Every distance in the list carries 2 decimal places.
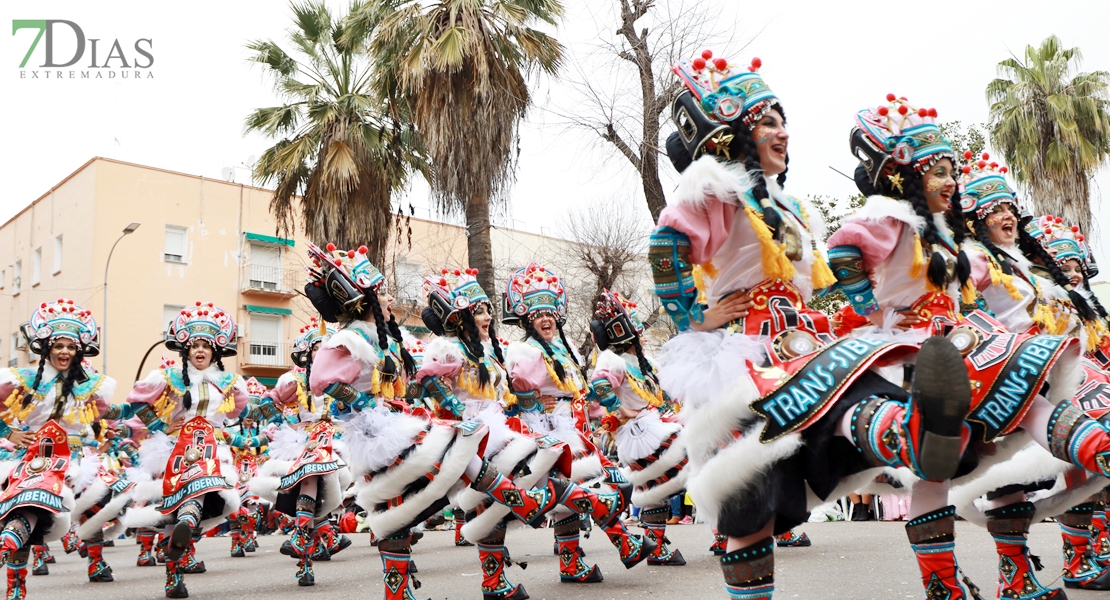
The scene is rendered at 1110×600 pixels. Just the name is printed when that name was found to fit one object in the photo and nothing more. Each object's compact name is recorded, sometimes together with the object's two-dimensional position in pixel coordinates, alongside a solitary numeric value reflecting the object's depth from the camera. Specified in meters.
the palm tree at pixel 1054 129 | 17.97
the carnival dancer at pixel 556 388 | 6.73
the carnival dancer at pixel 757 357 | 3.06
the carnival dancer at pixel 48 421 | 6.54
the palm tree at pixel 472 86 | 15.30
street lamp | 26.75
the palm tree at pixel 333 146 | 16.89
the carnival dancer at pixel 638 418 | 7.38
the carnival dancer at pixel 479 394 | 6.04
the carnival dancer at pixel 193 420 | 7.45
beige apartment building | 28.22
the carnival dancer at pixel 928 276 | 3.26
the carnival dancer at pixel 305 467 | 8.20
